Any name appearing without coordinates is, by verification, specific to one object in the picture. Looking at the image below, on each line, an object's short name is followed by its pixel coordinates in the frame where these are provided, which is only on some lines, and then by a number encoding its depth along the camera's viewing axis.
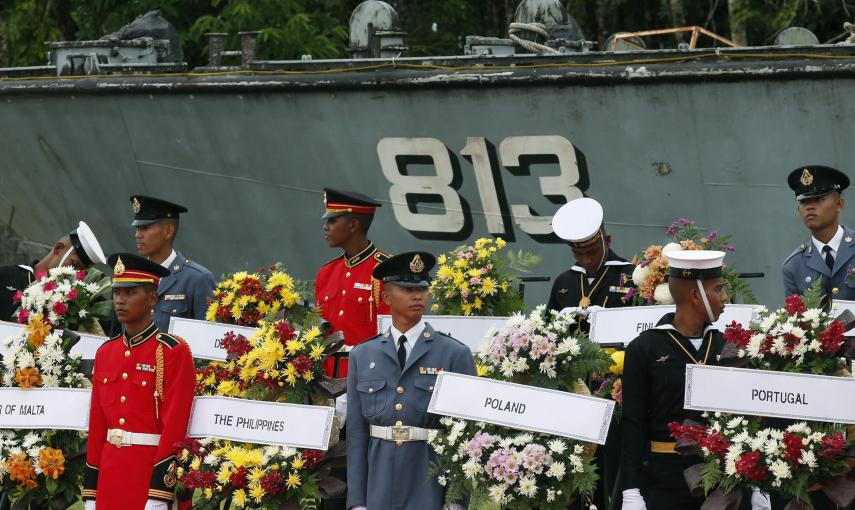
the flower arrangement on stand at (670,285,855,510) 11.39
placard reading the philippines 13.12
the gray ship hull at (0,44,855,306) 21.53
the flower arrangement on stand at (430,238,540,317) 15.80
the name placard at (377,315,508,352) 15.28
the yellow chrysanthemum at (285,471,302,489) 12.92
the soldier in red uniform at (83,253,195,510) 13.15
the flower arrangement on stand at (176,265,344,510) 12.94
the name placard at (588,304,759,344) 14.40
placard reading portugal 11.59
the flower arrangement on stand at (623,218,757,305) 14.87
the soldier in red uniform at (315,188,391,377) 16.25
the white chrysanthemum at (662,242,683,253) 14.73
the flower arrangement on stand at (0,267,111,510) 14.27
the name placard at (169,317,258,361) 15.47
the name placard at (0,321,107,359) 15.84
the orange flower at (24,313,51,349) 14.98
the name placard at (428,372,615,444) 12.09
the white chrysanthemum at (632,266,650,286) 15.11
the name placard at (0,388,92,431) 14.21
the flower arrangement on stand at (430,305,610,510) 11.98
